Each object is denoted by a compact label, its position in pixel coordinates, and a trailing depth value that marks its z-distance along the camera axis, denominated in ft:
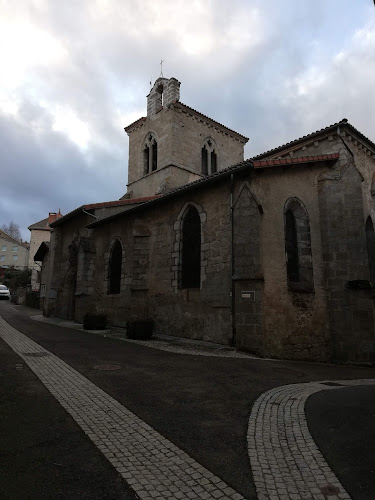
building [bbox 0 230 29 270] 210.18
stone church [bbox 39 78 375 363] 31.60
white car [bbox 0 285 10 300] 121.01
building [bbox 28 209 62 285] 171.94
